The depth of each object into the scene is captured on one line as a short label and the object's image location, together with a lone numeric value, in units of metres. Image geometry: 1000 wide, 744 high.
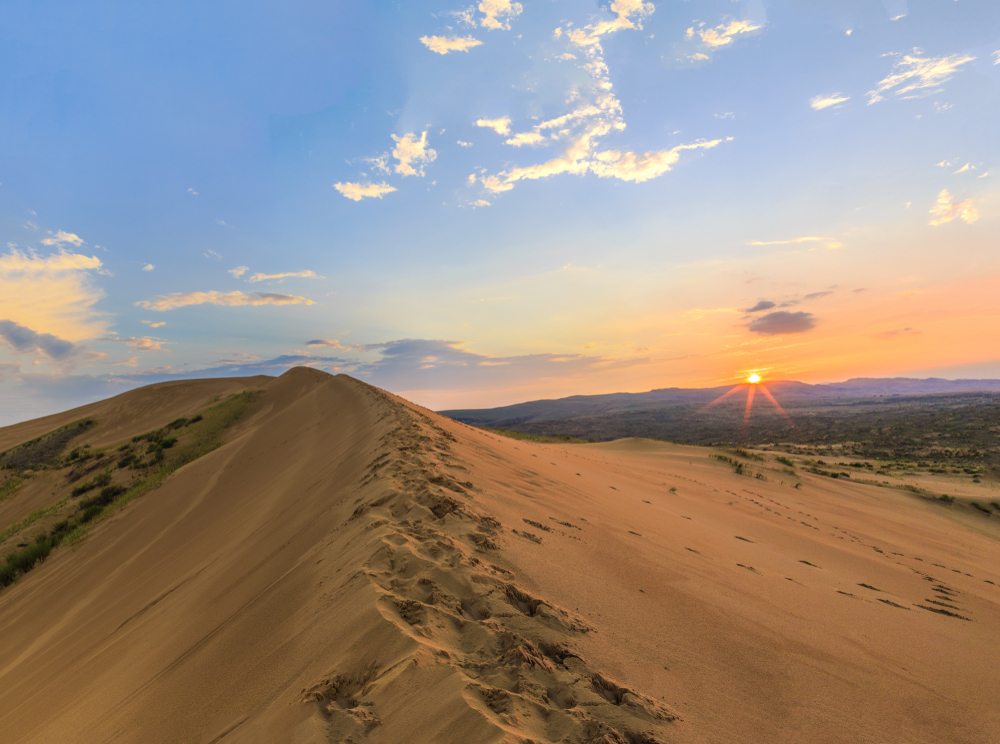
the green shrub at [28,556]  8.62
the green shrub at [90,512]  10.16
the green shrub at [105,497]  10.96
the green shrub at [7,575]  8.33
